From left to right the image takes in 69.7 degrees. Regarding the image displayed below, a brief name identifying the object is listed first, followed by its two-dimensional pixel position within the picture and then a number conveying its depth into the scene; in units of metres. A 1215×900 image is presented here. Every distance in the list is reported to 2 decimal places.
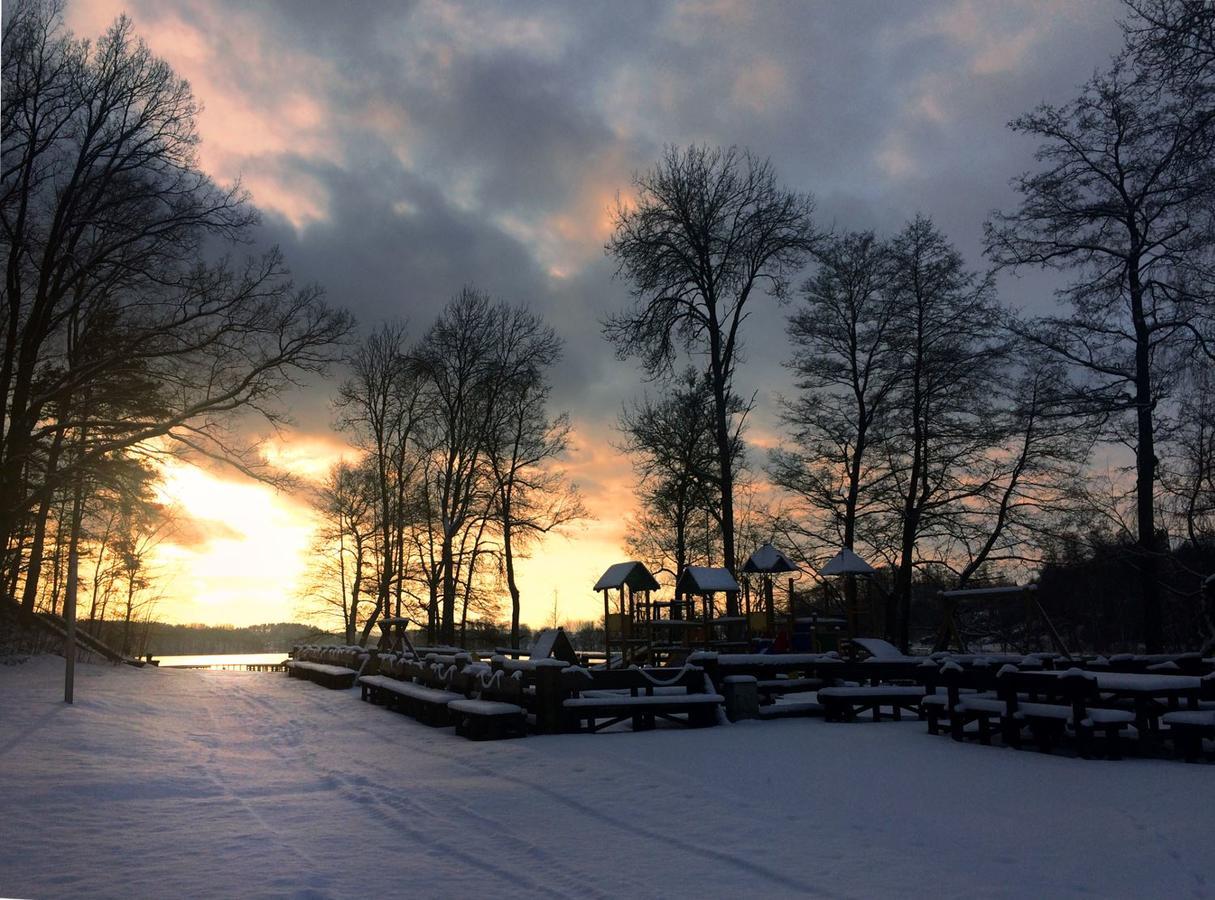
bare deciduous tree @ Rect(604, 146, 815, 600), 23.94
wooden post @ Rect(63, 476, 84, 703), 12.61
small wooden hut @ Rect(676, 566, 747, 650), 21.16
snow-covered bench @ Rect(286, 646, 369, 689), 21.48
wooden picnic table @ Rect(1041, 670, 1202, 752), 8.65
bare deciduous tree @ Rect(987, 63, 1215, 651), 17.77
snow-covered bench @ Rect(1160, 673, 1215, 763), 8.23
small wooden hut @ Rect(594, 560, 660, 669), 22.09
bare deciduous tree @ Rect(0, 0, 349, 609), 16.97
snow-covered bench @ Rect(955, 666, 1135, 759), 8.72
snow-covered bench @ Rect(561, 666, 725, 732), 11.69
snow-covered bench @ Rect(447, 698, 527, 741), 10.85
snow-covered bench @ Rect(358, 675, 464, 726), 12.74
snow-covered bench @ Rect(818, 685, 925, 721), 12.93
